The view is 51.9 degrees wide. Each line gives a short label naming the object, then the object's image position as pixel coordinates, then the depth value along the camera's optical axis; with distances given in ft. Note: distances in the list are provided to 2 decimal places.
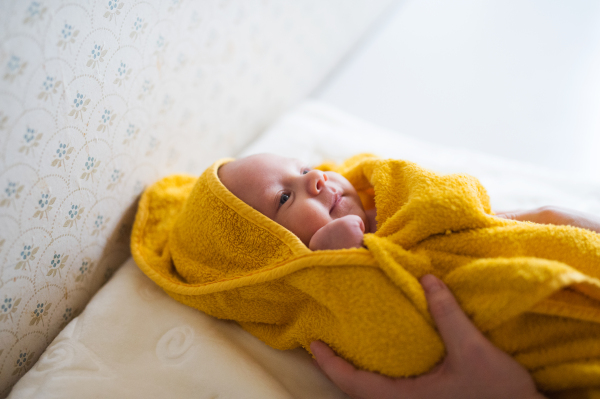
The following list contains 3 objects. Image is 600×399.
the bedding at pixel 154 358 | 1.55
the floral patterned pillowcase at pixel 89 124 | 1.46
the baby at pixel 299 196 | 1.63
